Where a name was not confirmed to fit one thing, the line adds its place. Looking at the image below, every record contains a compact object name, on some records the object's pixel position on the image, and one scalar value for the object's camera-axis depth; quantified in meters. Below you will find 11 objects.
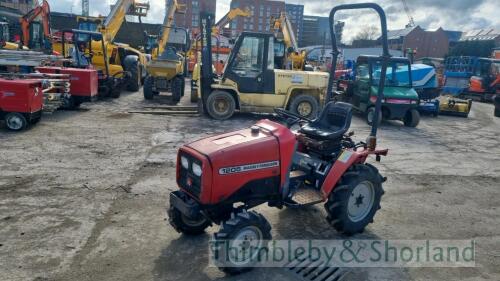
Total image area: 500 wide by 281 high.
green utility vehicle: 10.66
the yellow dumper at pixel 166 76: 12.34
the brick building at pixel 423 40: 62.12
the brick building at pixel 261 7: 62.56
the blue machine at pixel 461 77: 20.11
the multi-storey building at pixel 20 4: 35.25
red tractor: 3.12
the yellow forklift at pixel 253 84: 9.58
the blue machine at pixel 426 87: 13.20
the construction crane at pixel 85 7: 66.04
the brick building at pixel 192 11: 56.17
